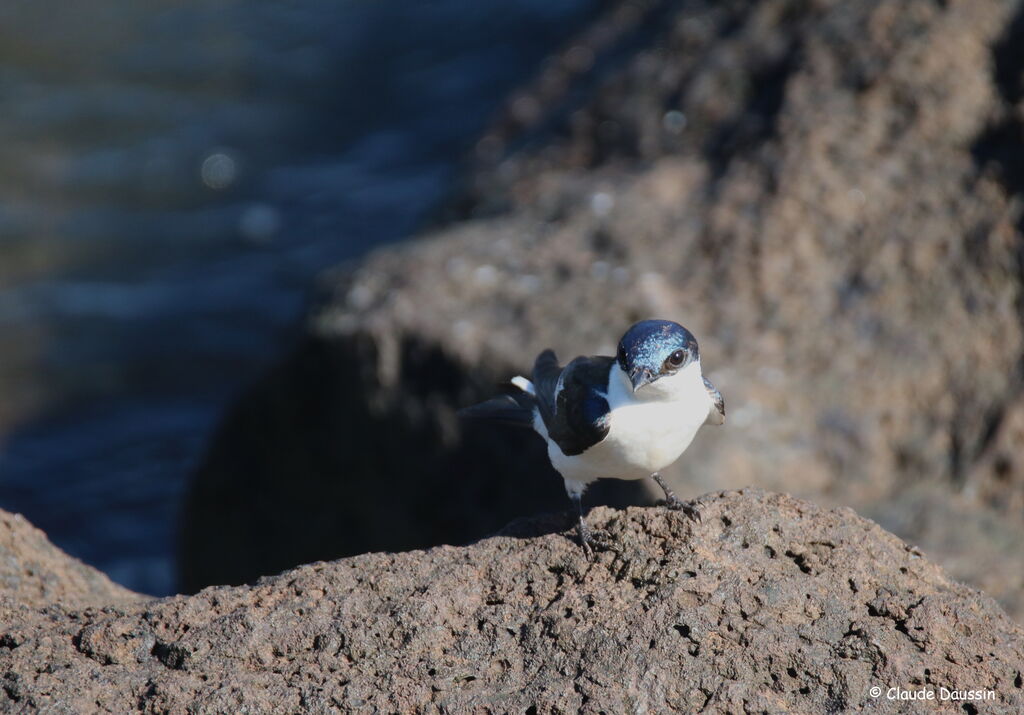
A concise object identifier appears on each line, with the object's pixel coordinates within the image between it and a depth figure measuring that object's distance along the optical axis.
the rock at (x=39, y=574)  8.20
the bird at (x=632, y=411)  8.11
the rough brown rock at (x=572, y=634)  6.78
